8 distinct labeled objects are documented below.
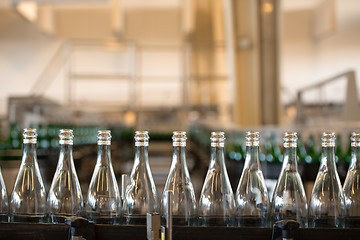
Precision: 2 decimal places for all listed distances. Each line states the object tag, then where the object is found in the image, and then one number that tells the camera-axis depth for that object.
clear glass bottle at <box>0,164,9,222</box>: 2.03
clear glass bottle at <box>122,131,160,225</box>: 1.98
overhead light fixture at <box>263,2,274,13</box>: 9.29
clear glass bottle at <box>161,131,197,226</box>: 1.97
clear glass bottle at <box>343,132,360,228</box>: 1.95
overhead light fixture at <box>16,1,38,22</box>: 13.35
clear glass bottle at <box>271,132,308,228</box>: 1.97
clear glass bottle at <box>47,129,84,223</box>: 2.01
